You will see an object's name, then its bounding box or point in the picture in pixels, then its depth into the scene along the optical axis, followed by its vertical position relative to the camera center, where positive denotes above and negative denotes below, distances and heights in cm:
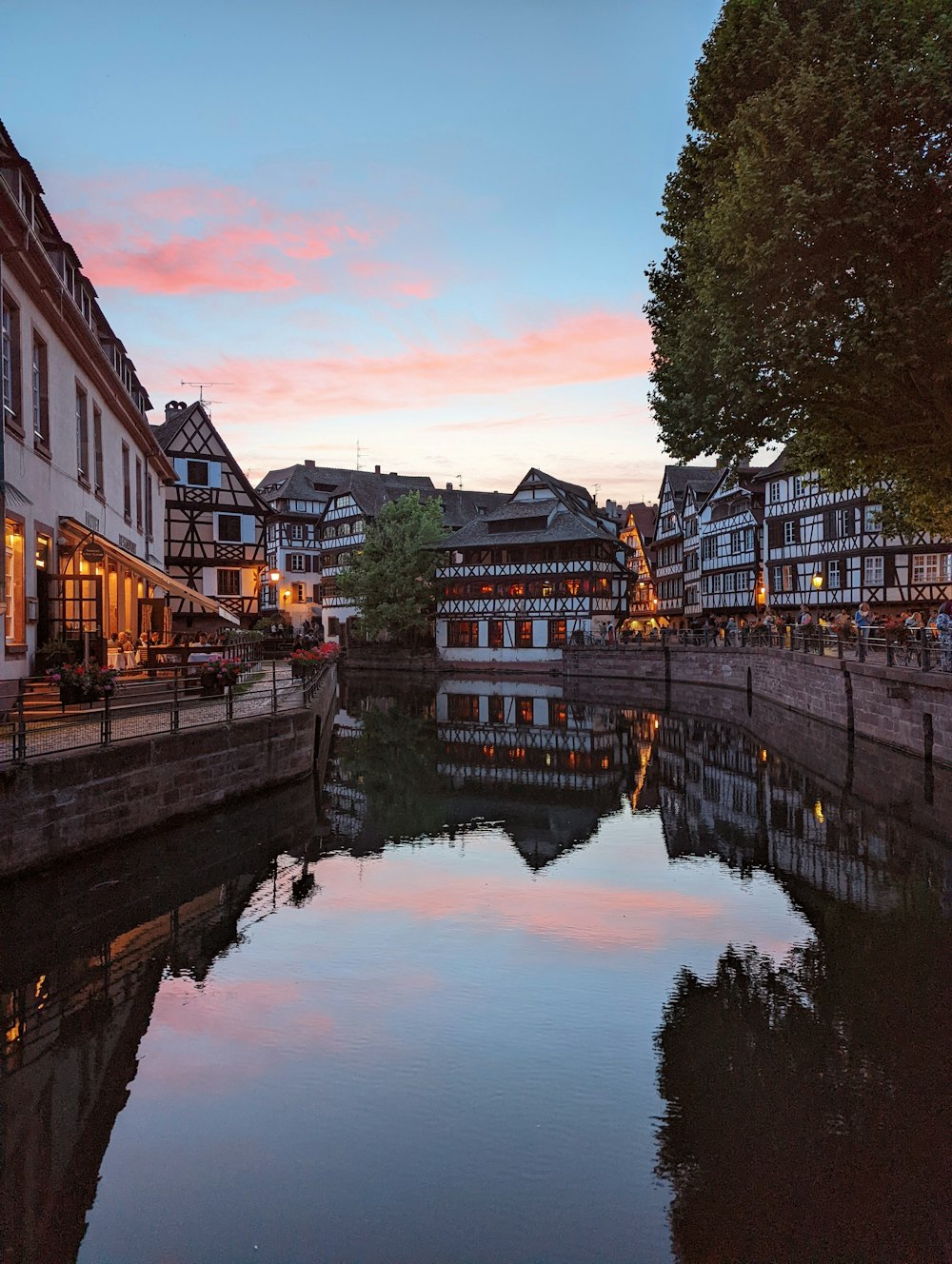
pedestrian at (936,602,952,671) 2164 -17
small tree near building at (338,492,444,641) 6994 +420
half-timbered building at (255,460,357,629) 8850 +836
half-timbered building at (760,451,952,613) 4653 +347
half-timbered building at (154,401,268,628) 4550 +532
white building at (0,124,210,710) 1705 +391
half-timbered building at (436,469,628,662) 6494 +346
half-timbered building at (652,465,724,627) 7519 +764
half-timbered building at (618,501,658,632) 9075 +594
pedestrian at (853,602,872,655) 2842 +15
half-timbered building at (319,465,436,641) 8138 +855
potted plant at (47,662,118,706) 1573 -73
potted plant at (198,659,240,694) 1964 -83
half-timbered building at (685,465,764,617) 5956 +521
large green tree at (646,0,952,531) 1847 +756
